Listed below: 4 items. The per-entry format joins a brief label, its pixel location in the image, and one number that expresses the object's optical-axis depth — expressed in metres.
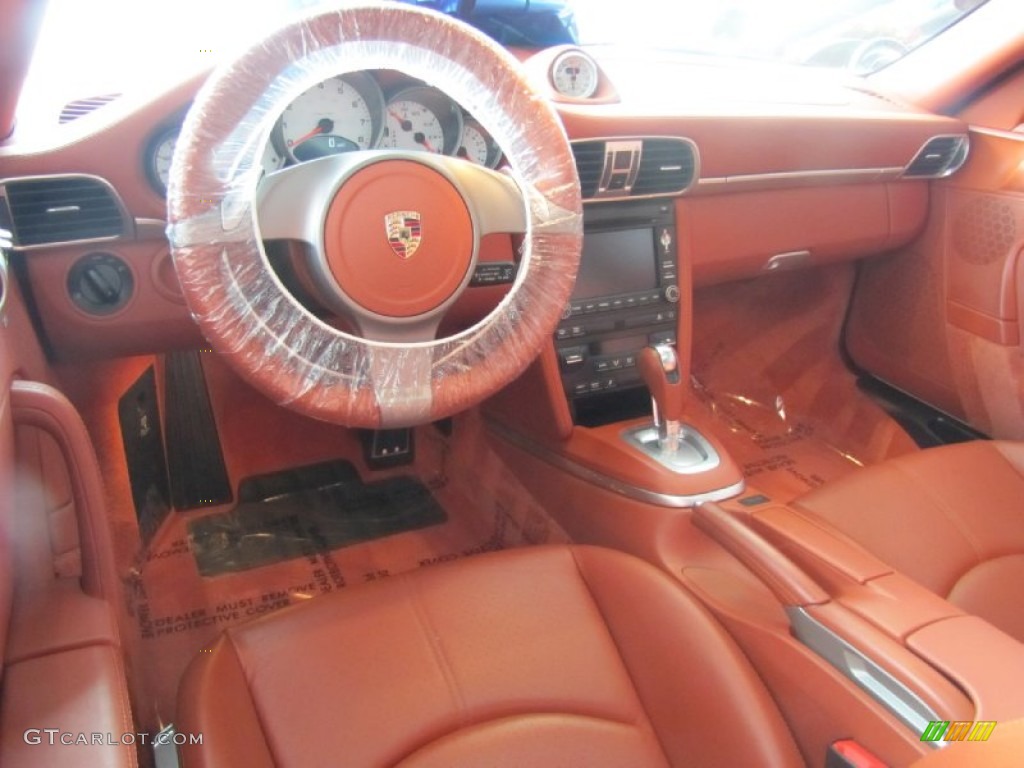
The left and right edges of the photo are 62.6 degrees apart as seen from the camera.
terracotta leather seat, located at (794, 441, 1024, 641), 1.34
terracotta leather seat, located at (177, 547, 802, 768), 0.98
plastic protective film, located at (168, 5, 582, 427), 0.89
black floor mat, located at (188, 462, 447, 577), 1.70
